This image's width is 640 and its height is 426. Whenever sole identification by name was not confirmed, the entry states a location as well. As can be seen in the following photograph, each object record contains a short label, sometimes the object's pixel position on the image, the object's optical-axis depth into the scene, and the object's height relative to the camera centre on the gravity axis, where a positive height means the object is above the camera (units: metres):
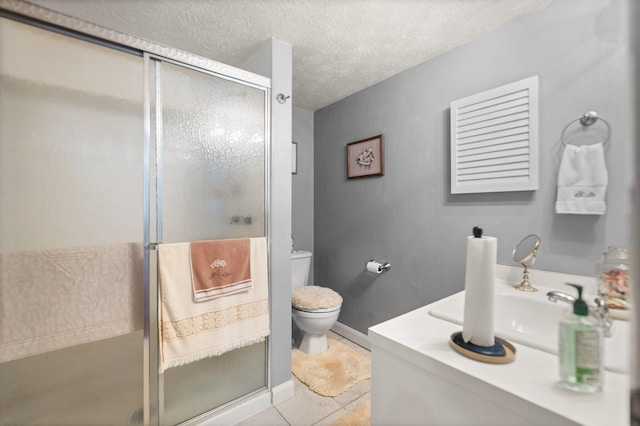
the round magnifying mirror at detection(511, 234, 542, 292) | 1.35 -0.22
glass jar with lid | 1.08 -0.26
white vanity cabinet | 0.59 -0.41
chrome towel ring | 1.24 +0.42
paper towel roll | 0.73 -0.21
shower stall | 1.04 +0.02
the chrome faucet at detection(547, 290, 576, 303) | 0.90 -0.28
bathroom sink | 0.82 -0.40
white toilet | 2.04 -0.75
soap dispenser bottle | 0.60 -0.30
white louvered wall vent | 1.46 +0.41
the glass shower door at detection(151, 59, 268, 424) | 1.34 +0.17
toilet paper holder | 2.17 -0.42
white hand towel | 1.23 +0.14
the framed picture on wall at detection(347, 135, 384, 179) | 2.23 +0.46
